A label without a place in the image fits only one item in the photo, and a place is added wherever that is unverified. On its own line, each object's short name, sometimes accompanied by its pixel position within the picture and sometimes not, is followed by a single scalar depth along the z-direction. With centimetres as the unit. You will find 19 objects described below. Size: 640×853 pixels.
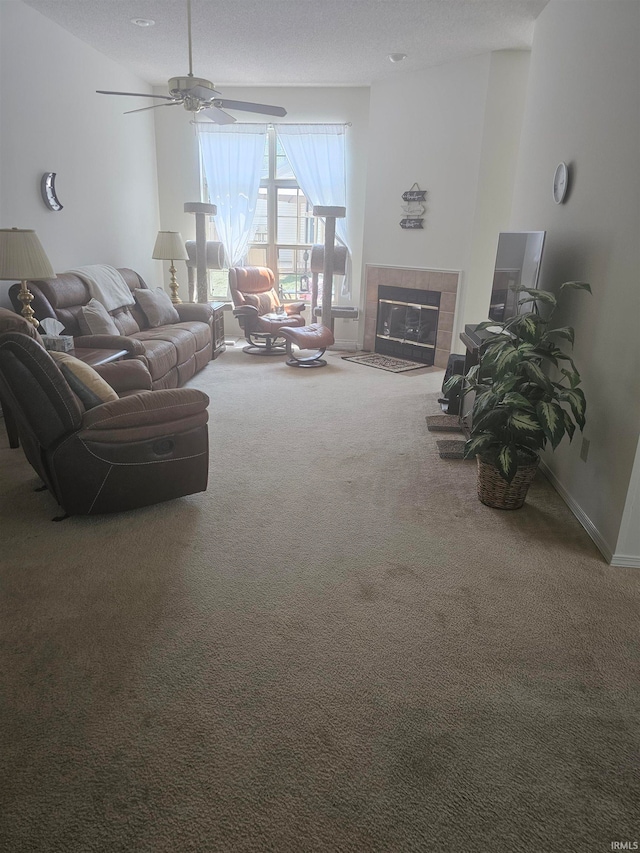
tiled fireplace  643
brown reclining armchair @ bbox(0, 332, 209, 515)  250
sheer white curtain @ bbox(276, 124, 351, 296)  705
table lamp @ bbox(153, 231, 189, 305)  635
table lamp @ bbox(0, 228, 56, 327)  369
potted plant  278
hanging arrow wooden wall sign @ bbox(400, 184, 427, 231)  646
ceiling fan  369
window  735
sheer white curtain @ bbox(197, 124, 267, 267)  714
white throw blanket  495
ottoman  618
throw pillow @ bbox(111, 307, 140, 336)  506
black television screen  358
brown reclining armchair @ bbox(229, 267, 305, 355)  663
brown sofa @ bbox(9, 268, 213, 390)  430
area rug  649
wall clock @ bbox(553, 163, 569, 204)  342
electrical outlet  296
